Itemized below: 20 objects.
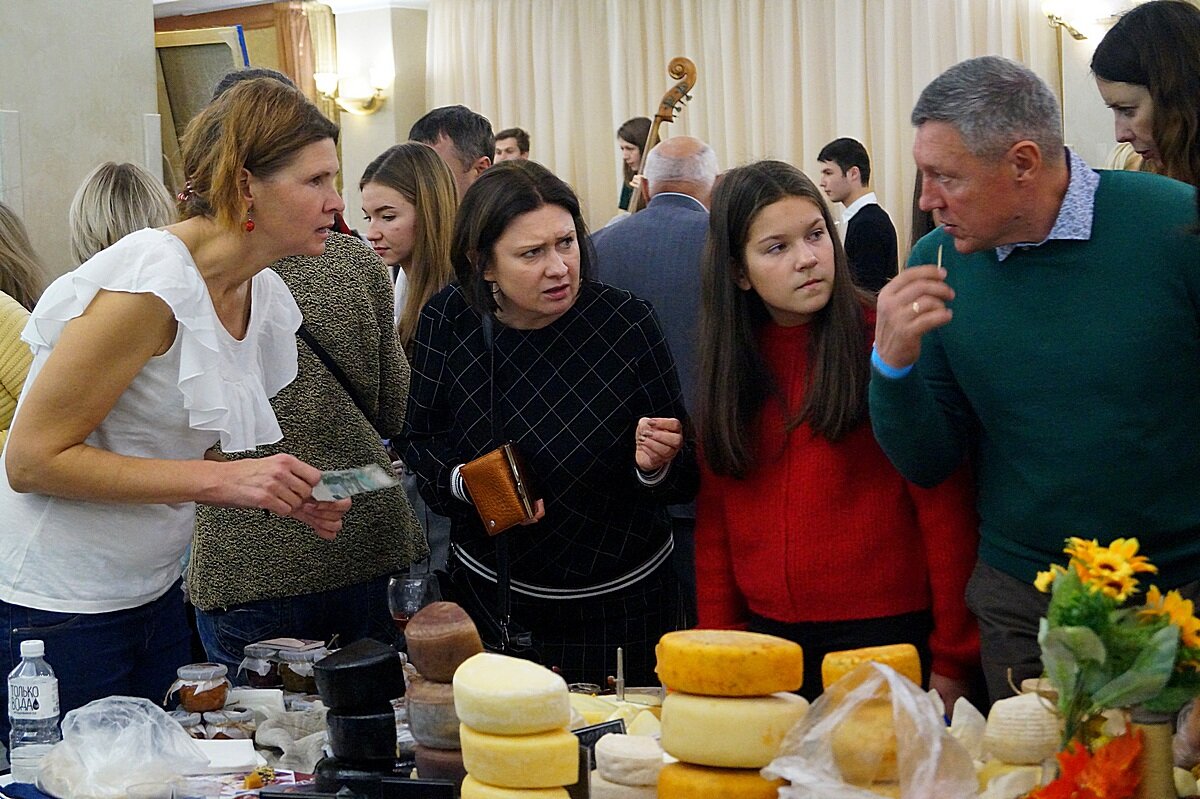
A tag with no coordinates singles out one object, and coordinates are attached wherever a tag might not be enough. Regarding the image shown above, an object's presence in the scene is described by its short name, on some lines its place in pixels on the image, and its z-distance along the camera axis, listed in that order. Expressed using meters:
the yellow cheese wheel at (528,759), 1.40
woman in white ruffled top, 1.95
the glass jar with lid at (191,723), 1.98
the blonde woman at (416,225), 3.23
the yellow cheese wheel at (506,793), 1.41
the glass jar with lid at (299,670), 2.09
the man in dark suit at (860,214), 6.02
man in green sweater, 1.93
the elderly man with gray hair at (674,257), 3.11
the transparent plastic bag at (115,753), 1.73
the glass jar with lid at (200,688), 2.03
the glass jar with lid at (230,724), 1.98
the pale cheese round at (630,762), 1.50
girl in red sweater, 2.20
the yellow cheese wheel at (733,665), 1.37
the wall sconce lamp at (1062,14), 7.10
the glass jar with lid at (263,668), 2.14
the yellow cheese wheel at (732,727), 1.38
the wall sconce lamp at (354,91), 9.33
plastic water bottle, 1.93
